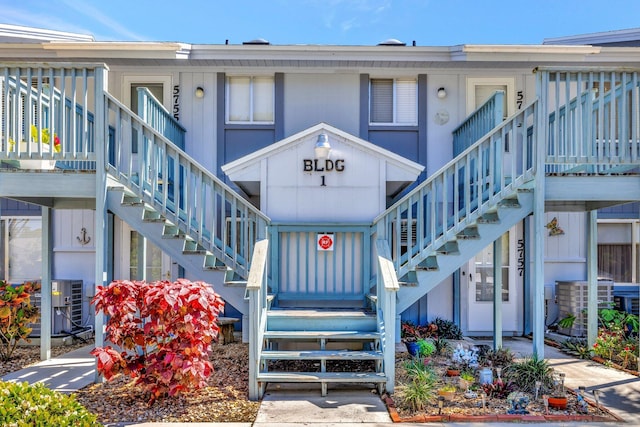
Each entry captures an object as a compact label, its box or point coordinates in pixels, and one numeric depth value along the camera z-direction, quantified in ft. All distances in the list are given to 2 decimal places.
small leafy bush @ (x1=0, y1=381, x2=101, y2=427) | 9.82
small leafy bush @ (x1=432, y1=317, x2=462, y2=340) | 26.19
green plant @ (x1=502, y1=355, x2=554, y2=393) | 16.83
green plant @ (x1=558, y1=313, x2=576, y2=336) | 26.58
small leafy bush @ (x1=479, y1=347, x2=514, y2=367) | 19.04
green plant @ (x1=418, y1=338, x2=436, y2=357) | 20.54
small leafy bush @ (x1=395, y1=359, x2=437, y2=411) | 15.23
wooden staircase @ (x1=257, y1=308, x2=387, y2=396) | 16.58
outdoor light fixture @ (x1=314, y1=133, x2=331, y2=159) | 21.27
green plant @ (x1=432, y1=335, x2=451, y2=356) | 21.56
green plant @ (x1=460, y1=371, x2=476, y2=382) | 16.79
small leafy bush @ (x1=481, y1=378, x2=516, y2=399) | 16.10
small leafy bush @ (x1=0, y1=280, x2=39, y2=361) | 21.16
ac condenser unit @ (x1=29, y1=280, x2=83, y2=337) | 25.16
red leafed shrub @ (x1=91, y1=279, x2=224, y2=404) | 15.14
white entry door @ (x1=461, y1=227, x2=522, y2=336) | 27.73
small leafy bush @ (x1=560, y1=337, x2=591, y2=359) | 22.65
